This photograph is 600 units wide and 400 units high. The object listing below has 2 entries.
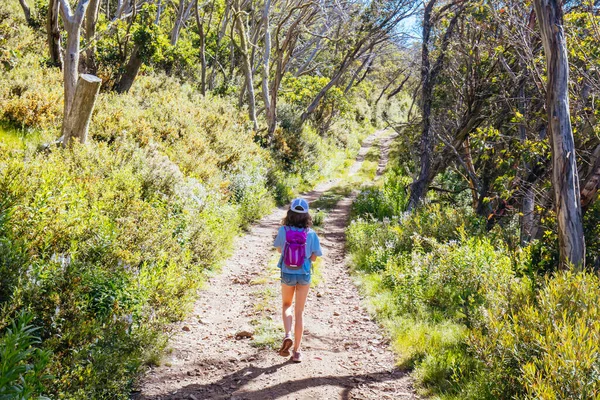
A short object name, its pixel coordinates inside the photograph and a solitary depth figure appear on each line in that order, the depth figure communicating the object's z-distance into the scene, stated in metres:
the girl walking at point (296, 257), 4.77
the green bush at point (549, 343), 3.28
